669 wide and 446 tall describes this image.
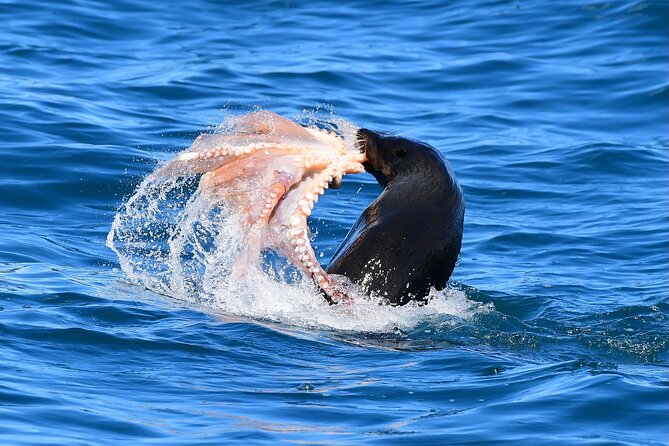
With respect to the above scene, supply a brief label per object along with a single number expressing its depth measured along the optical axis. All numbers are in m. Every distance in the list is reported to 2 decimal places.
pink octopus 14.26
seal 14.81
